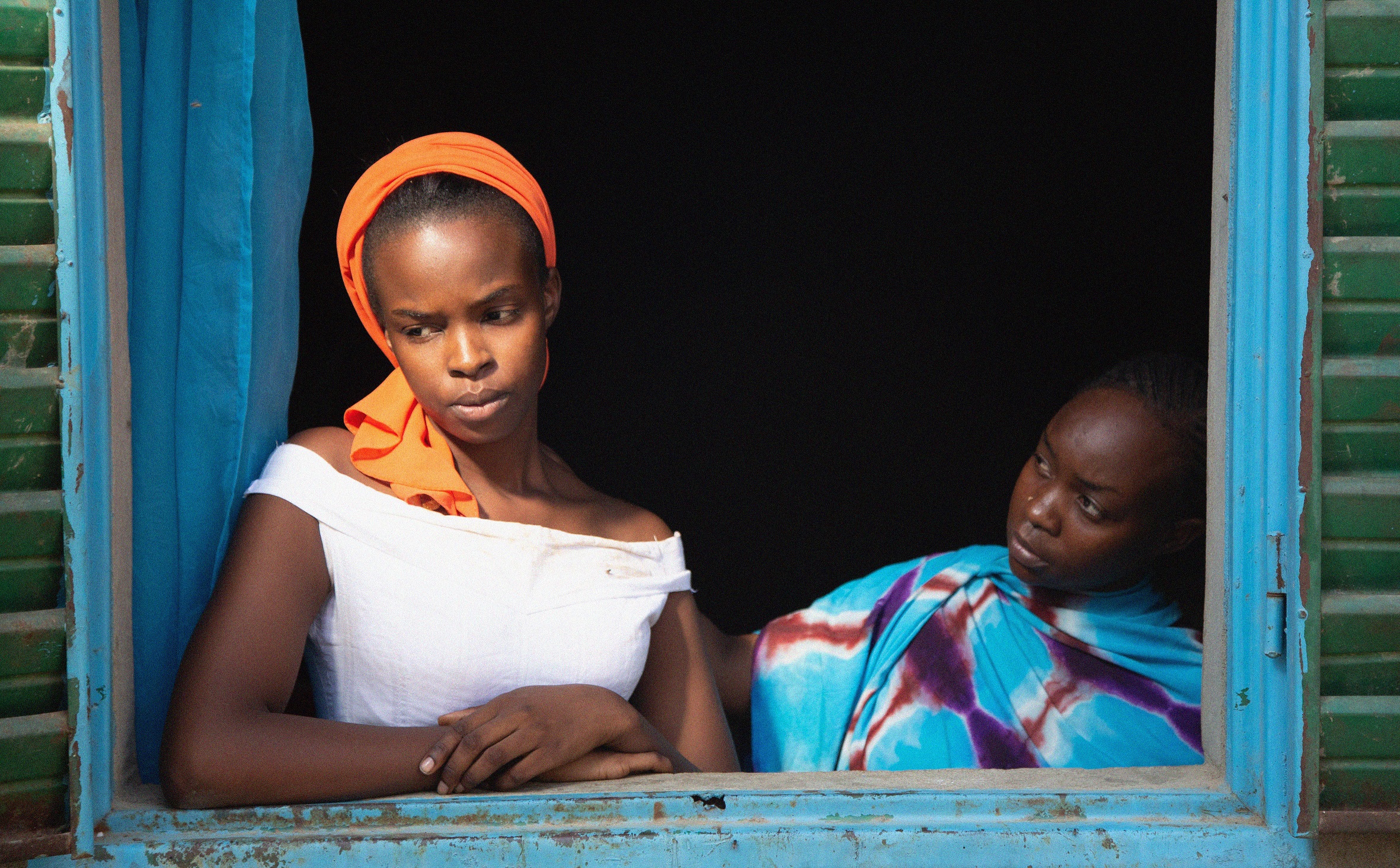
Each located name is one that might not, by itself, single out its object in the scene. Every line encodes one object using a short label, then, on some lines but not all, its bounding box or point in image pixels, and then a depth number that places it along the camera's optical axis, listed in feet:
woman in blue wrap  8.47
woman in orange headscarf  7.36
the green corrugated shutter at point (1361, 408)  7.17
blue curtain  7.51
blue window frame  7.13
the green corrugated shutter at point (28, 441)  7.06
